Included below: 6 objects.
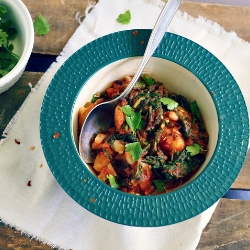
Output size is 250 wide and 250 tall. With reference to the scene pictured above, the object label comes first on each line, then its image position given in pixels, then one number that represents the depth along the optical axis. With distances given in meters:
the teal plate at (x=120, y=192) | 0.46
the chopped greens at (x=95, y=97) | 0.52
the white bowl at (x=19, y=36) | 0.51
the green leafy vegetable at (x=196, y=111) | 0.52
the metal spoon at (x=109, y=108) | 0.48
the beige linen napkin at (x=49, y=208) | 0.53
